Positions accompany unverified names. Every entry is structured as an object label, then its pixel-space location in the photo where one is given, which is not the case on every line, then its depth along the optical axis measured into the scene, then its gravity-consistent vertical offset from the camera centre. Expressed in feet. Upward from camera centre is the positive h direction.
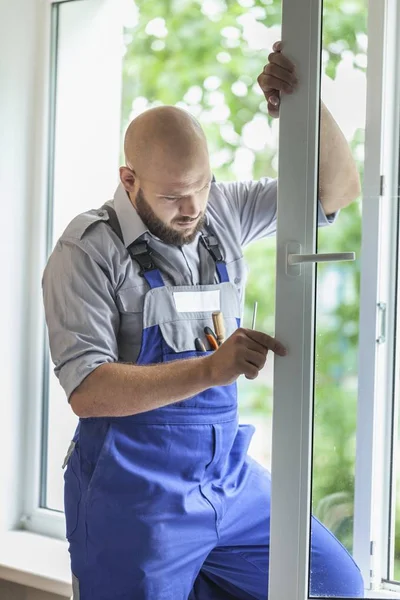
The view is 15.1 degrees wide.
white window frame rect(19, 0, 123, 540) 12.32 -0.04
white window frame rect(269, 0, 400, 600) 9.13 -0.05
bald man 9.85 -0.63
